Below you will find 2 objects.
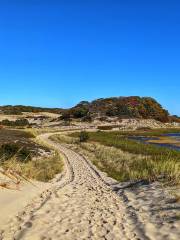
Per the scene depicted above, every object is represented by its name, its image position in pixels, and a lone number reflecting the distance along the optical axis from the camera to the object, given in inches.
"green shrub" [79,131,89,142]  1252.9
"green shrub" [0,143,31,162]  626.4
